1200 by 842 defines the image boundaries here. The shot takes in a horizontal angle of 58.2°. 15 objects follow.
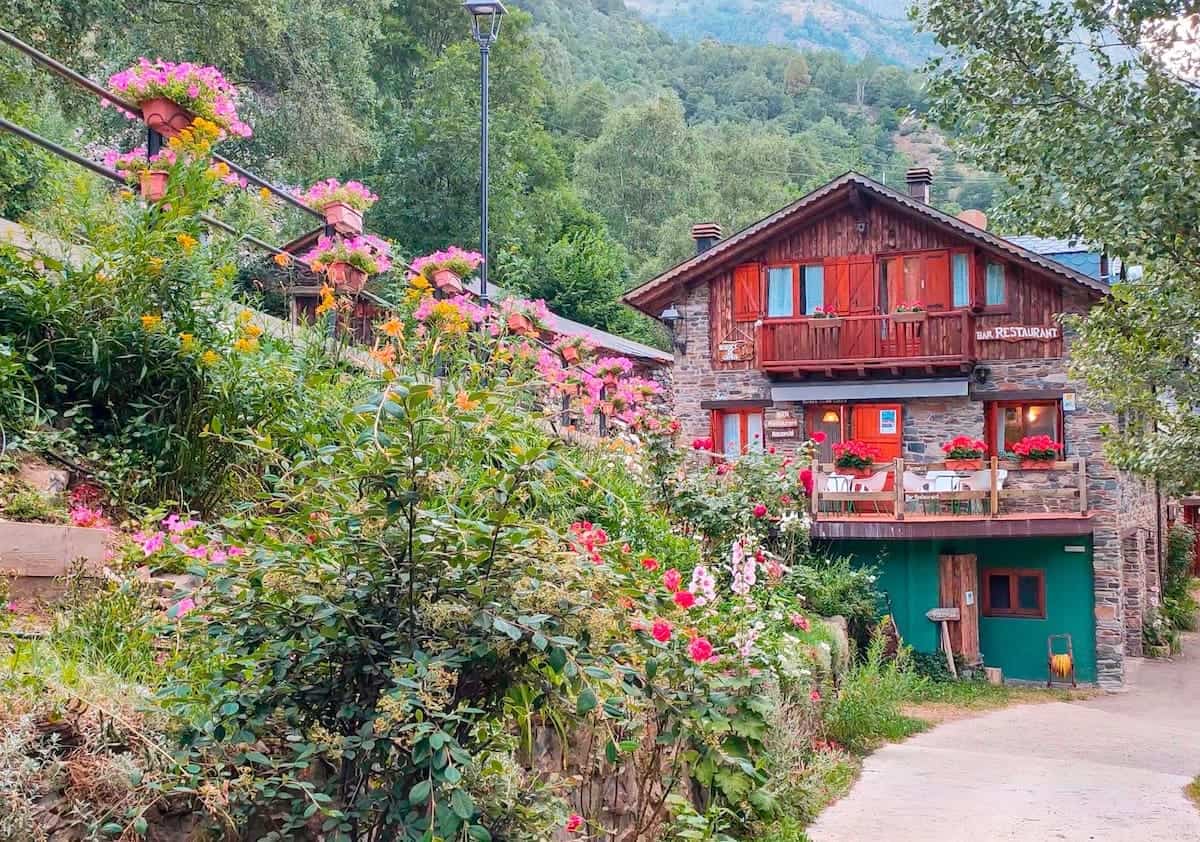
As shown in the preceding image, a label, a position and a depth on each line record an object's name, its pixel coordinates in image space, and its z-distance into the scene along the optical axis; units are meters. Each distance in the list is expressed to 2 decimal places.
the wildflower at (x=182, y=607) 2.89
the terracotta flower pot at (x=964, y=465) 16.84
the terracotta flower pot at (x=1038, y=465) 16.70
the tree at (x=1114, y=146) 8.09
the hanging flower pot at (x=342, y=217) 7.06
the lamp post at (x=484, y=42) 10.28
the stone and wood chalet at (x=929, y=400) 17.23
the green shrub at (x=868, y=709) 9.29
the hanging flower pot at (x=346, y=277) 6.02
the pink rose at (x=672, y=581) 4.59
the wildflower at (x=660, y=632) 3.46
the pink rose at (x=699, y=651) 4.03
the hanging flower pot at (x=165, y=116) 5.82
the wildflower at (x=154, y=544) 3.54
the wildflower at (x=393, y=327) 5.21
